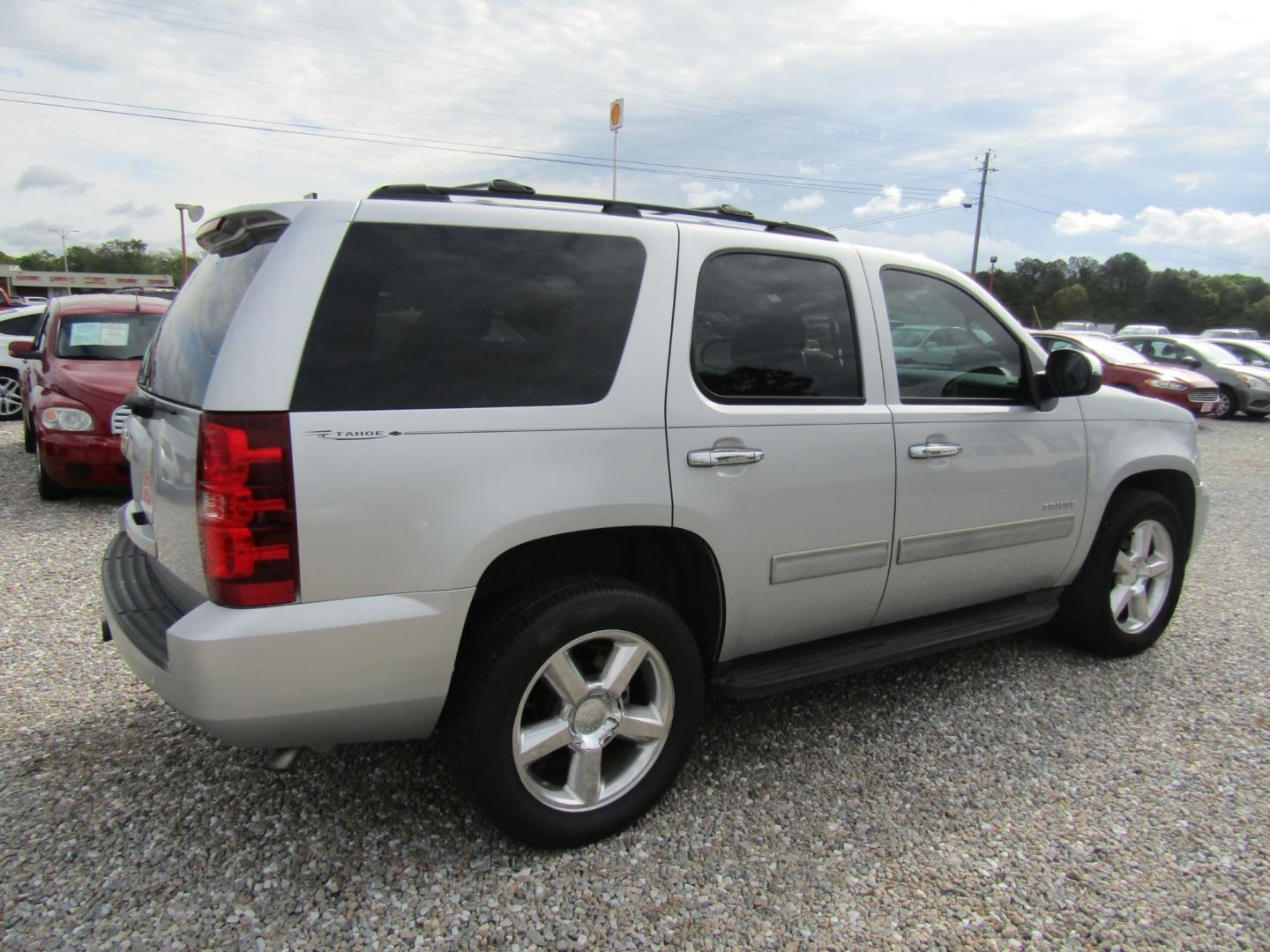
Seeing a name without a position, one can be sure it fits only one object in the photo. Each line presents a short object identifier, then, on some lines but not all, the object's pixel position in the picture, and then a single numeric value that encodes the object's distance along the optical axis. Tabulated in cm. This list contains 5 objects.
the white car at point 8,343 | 1102
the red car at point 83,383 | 650
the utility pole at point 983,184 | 4650
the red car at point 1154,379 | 1385
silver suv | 201
